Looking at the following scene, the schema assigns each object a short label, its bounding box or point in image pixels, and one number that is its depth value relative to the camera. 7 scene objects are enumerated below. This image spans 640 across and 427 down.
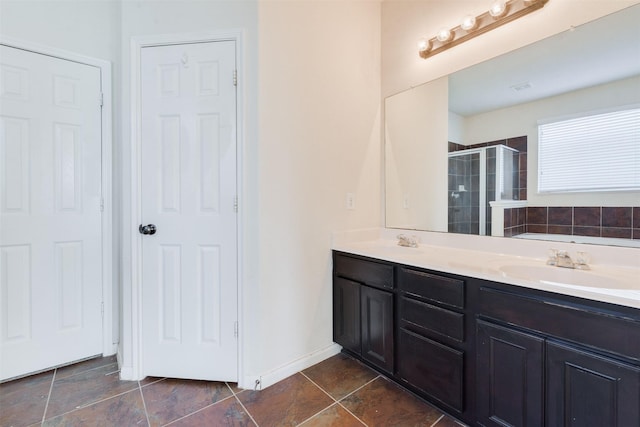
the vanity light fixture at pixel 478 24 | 1.59
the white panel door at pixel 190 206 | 1.73
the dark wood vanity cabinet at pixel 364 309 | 1.73
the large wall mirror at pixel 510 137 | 1.37
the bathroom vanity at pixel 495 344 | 0.99
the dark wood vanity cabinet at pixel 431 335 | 1.39
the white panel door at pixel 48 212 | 1.79
